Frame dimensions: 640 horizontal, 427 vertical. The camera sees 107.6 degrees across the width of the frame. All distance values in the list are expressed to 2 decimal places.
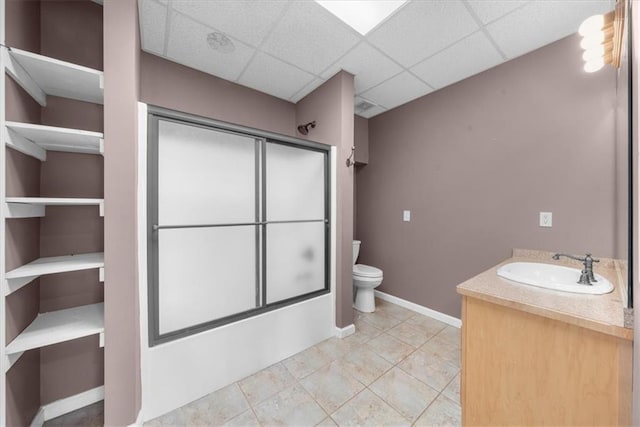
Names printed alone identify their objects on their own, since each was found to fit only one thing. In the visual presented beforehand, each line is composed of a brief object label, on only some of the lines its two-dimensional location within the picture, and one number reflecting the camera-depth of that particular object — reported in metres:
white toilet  2.66
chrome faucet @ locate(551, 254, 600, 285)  1.22
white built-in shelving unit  0.96
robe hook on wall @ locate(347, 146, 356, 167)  2.26
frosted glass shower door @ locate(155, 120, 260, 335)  1.43
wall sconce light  1.11
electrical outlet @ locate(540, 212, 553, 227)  1.85
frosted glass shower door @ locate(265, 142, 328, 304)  1.89
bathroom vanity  0.85
